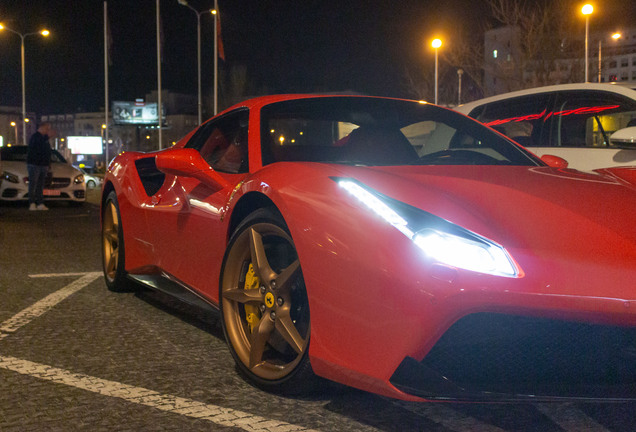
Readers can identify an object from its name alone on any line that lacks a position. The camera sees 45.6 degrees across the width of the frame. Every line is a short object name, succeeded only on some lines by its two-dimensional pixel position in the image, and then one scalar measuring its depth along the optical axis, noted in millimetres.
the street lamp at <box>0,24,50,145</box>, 45806
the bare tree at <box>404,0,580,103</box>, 29656
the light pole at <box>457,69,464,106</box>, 54116
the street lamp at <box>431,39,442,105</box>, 32062
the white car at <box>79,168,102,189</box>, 31247
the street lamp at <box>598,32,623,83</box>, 32469
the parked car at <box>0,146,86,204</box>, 15076
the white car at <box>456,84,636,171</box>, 6148
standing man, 13727
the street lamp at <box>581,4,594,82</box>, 25750
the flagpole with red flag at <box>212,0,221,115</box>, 36281
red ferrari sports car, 2133
